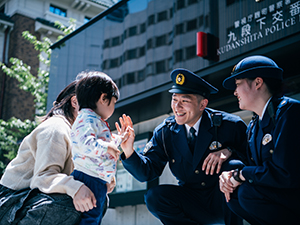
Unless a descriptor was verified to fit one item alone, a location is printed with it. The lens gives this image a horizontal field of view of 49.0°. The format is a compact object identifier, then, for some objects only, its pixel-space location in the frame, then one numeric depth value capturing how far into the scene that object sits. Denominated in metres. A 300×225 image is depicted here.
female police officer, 2.18
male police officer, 2.93
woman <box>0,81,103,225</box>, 2.39
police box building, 5.41
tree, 12.42
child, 2.41
